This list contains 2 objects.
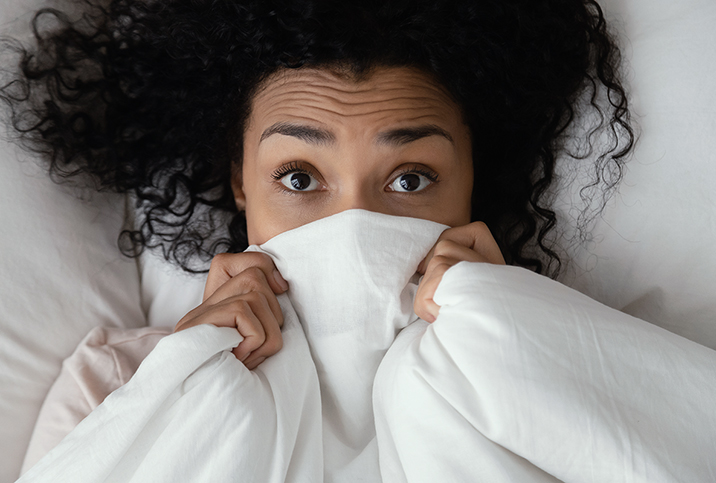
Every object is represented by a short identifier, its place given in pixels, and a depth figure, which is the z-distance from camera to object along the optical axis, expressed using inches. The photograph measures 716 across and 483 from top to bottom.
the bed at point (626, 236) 21.5
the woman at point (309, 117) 20.9
